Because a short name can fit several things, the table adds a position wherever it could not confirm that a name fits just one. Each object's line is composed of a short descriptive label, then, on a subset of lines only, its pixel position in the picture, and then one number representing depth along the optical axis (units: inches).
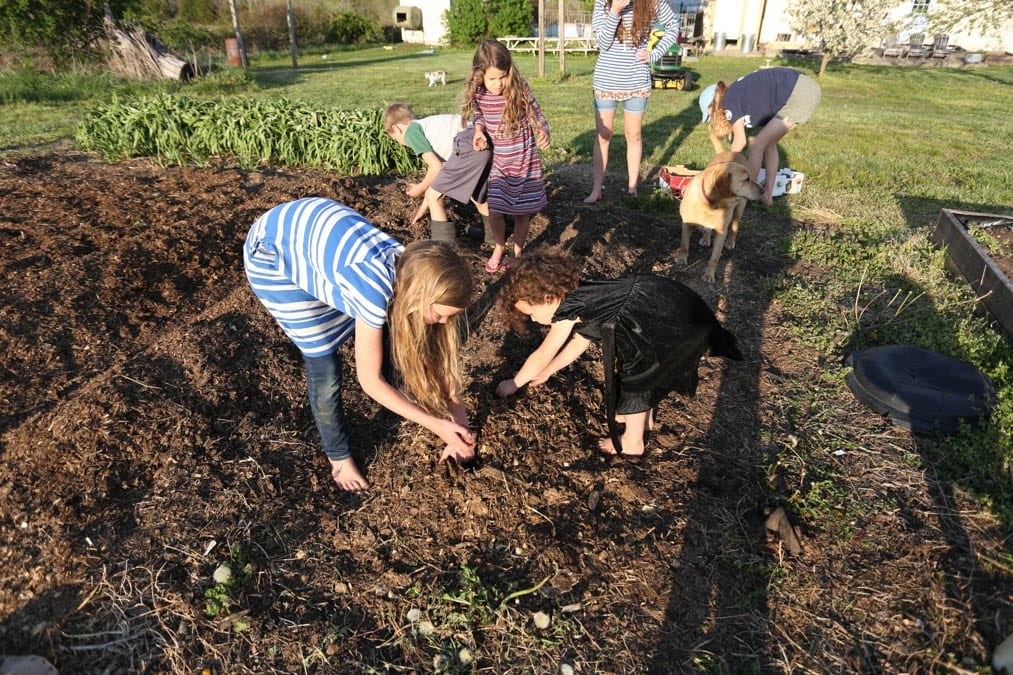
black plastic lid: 111.3
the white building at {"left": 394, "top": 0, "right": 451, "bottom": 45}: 1106.7
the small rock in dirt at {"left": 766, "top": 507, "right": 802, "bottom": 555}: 90.7
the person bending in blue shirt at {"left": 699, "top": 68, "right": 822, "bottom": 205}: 204.4
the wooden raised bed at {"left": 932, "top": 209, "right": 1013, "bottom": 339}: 146.2
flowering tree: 628.7
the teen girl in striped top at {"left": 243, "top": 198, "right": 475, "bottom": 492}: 72.4
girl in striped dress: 145.9
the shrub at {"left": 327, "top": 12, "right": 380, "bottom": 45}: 1026.7
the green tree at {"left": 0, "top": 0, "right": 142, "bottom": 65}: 407.8
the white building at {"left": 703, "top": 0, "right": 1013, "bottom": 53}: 789.2
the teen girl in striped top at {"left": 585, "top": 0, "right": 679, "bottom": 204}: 194.7
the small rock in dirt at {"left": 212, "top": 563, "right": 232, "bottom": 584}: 82.6
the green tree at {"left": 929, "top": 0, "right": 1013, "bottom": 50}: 468.1
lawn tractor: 493.7
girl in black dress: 92.2
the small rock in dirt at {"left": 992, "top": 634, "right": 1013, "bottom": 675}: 71.6
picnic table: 849.5
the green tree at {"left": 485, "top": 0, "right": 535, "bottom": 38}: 983.6
